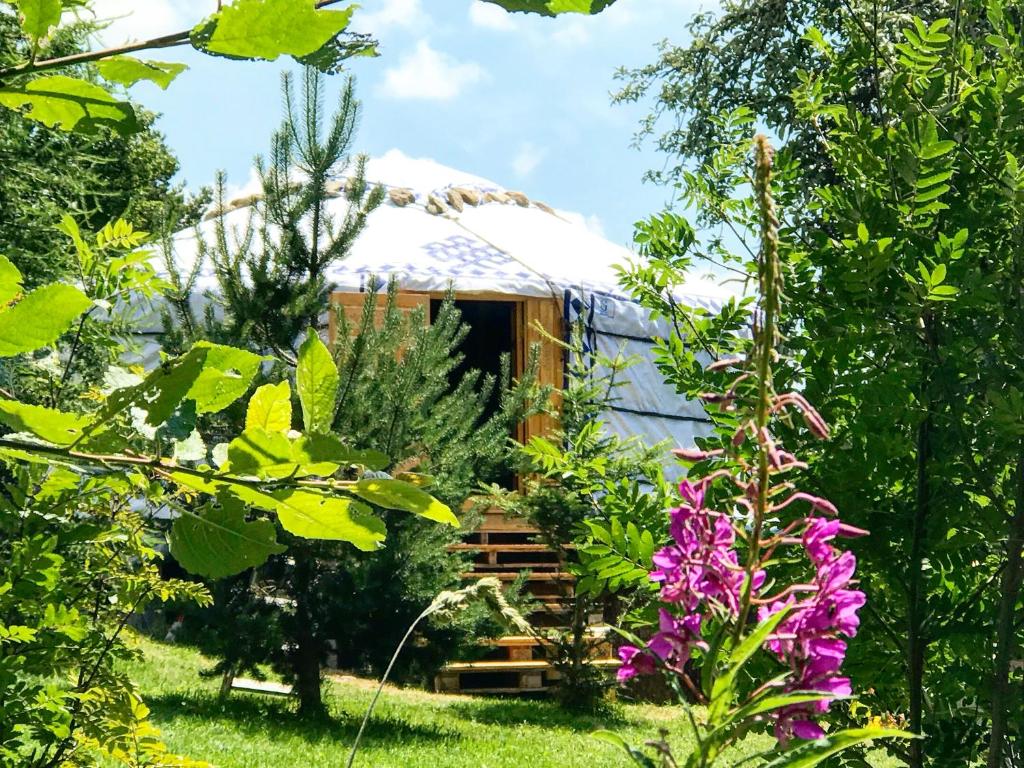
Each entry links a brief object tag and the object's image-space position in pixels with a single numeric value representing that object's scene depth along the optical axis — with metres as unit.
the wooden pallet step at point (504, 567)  9.48
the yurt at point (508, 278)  10.88
